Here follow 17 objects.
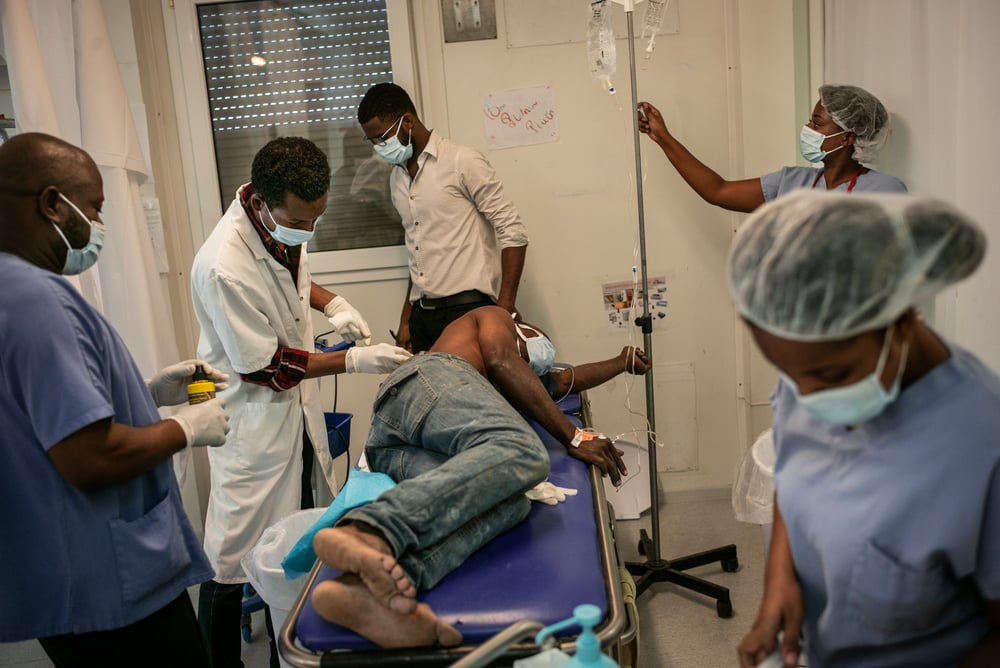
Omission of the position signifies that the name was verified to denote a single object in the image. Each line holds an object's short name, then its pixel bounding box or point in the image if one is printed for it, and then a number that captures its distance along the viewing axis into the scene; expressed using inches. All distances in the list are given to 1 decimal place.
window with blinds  118.7
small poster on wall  124.3
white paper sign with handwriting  118.8
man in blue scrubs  45.6
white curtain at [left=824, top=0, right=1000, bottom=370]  64.2
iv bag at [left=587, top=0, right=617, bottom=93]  95.0
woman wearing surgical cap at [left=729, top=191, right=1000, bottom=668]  30.0
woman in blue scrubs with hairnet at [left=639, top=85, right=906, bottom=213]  82.6
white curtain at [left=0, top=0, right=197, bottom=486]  85.3
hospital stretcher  50.6
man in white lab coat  77.3
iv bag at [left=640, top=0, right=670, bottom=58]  98.1
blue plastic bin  97.5
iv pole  91.5
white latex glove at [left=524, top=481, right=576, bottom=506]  69.2
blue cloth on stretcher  62.5
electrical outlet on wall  116.6
